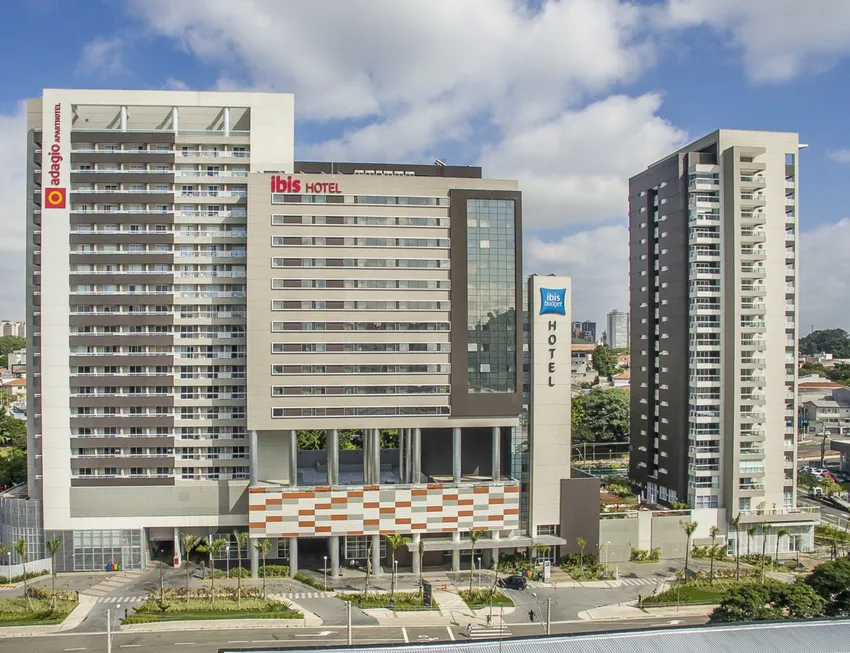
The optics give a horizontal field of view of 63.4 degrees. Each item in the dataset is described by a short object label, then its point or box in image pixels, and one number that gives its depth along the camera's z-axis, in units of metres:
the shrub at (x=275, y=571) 81.75
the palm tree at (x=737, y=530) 86.82
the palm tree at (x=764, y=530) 86.31
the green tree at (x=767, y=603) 55.97
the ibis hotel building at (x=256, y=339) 82.06
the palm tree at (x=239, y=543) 73.20
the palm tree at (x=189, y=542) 77.00
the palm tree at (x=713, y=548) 79.75
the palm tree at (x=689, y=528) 82.50
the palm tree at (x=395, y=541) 76.38
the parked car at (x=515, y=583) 78.62
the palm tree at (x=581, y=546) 83.19
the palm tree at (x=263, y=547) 76.97
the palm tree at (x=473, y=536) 77.38
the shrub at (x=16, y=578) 79.31
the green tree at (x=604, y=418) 160.62
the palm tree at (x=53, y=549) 72.00
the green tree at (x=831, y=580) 61.06
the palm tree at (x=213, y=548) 75.19
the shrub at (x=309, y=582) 77.94
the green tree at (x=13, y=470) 113.69
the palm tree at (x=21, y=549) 74.56
